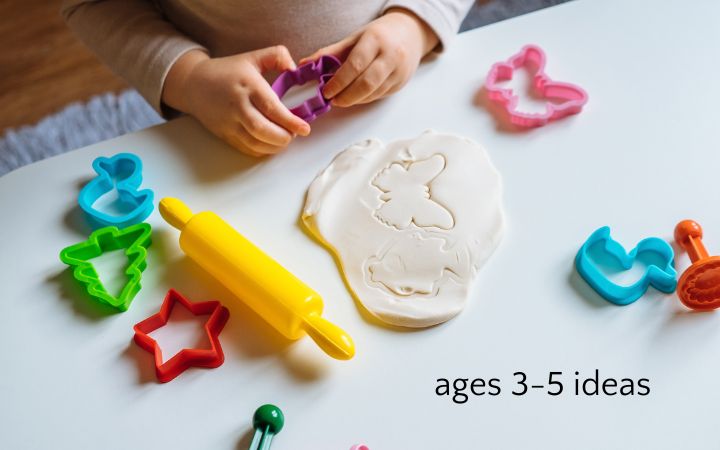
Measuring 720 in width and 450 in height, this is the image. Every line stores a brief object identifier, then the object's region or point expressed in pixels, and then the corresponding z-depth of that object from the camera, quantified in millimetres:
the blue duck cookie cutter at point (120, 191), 645
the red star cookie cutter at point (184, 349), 541
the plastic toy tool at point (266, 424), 489
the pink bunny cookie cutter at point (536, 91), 679
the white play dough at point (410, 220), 567
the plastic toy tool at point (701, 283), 529
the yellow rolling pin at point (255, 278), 533
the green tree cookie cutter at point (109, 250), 585
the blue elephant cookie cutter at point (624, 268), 549
